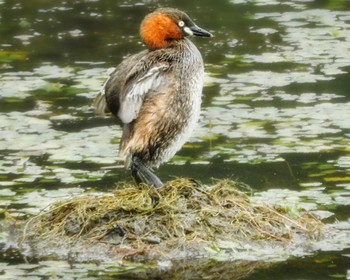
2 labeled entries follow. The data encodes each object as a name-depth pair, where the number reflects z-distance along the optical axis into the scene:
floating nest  18.53
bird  19.97
